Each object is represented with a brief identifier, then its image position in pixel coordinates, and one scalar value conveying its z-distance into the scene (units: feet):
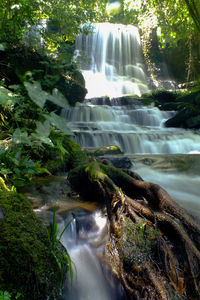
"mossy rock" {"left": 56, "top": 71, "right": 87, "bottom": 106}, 41.96
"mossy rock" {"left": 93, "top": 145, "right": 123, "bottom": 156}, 22.49
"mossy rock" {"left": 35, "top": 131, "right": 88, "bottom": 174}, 13.62
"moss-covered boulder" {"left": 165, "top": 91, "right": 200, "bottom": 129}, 40.45
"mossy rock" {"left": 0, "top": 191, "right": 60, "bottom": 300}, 3.78
